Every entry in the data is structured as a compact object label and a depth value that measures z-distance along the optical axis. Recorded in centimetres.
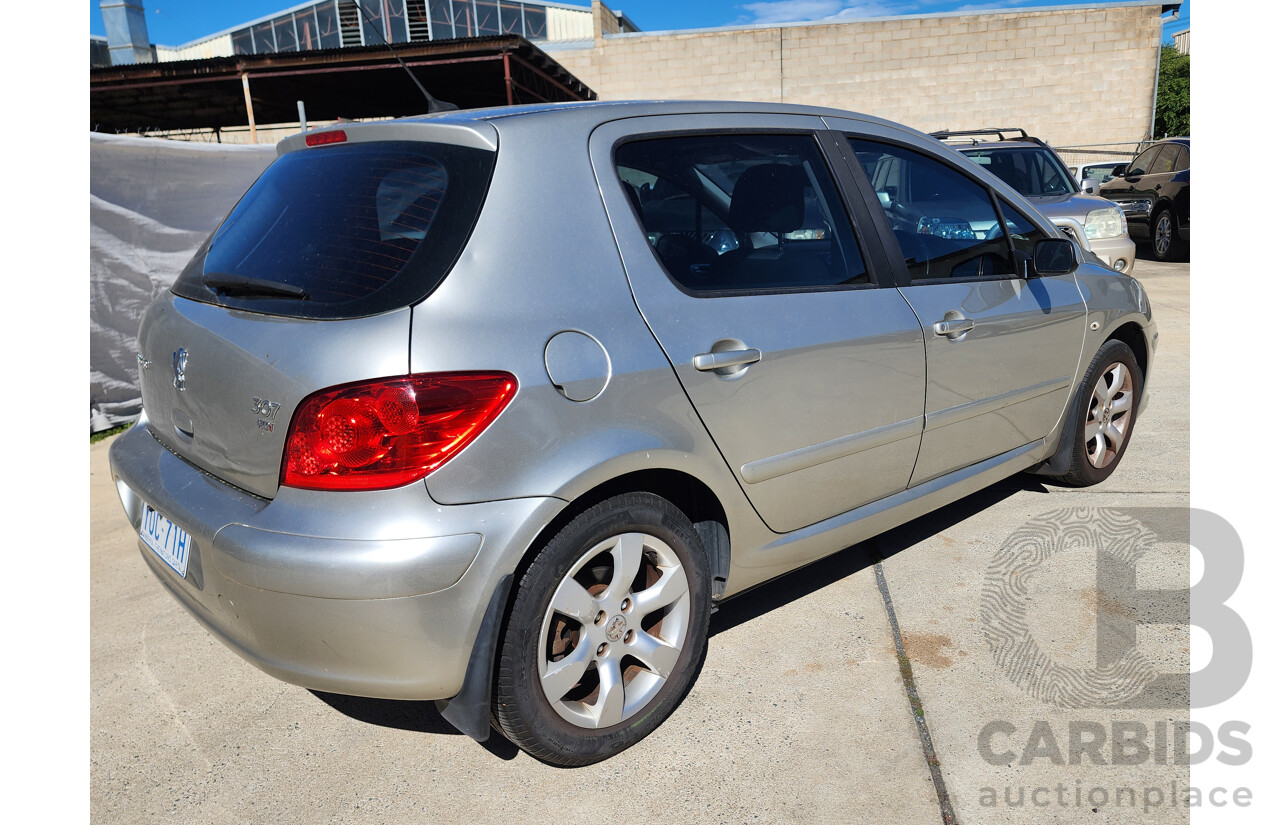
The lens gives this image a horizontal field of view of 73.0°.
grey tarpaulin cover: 579
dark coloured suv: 1245
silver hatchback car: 189
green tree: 5194
